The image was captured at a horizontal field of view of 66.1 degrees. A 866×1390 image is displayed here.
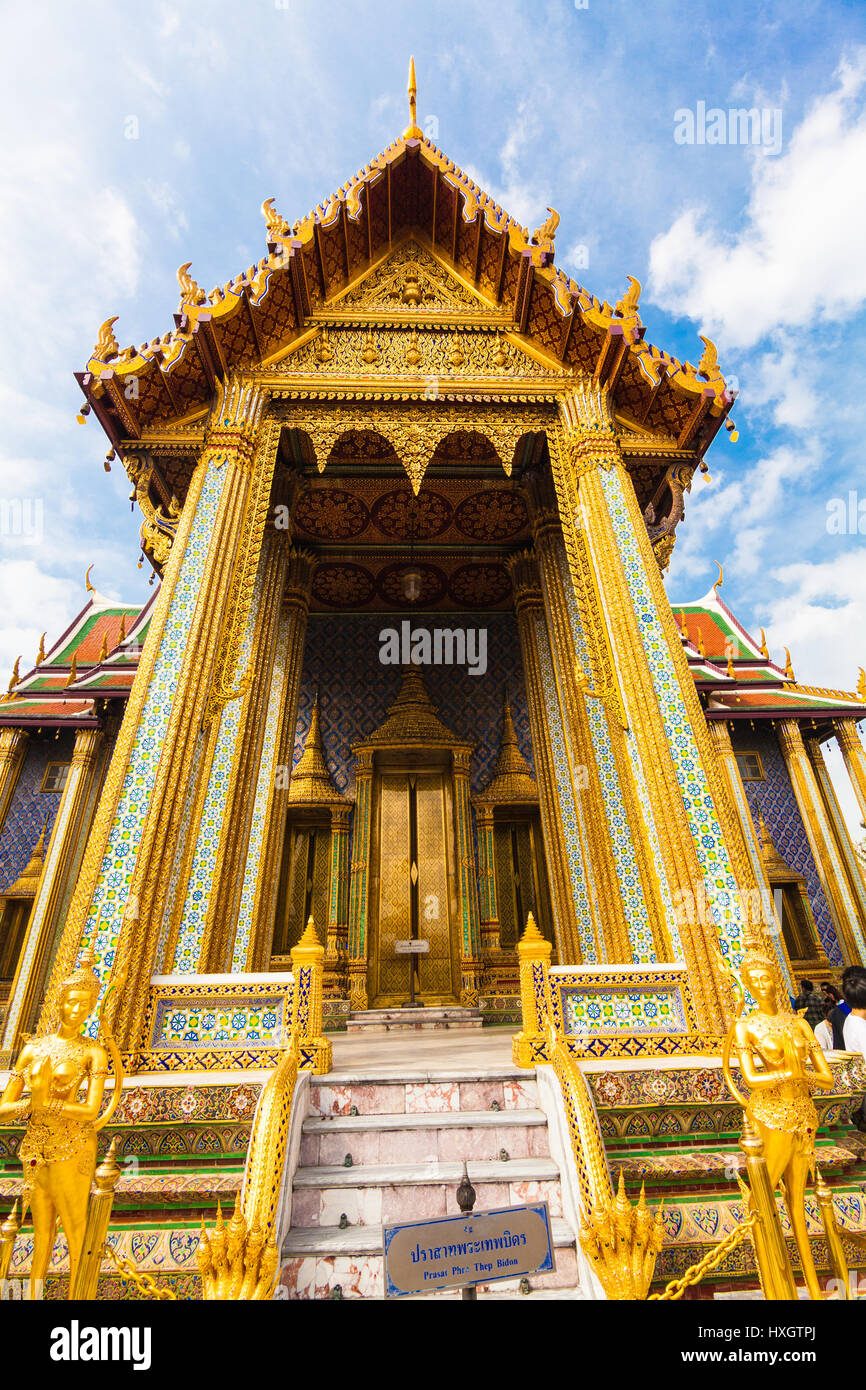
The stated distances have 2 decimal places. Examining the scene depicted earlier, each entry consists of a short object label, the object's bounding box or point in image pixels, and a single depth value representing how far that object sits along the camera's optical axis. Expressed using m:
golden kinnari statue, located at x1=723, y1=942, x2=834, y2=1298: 2.49
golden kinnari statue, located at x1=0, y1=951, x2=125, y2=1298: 2.29
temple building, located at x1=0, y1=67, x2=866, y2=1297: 4.13
